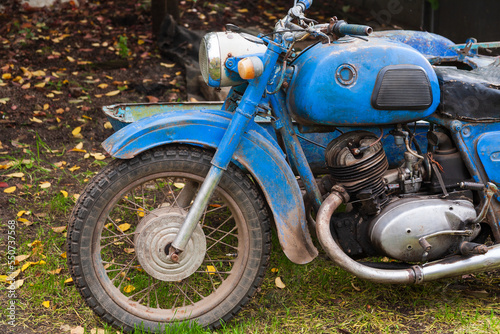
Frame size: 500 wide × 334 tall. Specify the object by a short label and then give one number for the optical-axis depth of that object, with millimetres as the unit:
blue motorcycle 2699
